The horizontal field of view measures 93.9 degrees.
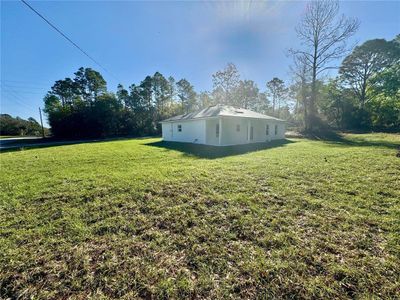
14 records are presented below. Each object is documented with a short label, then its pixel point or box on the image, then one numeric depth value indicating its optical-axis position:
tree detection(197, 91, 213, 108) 41.49
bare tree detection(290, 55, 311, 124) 24.44
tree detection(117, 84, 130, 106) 36.52
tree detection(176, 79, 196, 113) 41.28
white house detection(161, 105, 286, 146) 13.94
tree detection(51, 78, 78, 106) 34.19
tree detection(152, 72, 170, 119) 38.28
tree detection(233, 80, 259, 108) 37.03
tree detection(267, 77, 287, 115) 45.15
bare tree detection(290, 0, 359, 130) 19.86
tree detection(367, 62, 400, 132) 21.14
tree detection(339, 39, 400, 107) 26.55
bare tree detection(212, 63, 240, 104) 34.03
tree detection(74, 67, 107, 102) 34.06
